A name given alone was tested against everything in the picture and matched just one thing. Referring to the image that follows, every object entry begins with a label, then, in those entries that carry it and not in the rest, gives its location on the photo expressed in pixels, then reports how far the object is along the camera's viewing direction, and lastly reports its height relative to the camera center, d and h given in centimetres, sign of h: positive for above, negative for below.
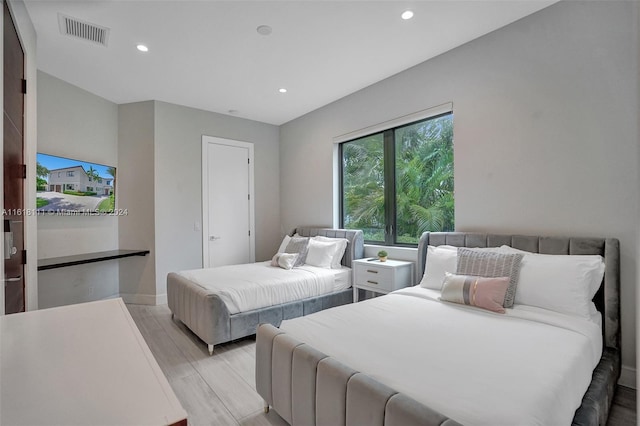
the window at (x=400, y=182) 322 +37
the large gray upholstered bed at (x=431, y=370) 113 -71
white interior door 460 +18
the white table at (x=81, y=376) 63 -42
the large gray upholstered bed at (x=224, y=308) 270 -97
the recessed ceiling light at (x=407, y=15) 239 +158
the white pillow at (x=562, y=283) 192 -48
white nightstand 314 -69
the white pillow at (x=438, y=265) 255 -47
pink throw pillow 204 -57
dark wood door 184 +32
